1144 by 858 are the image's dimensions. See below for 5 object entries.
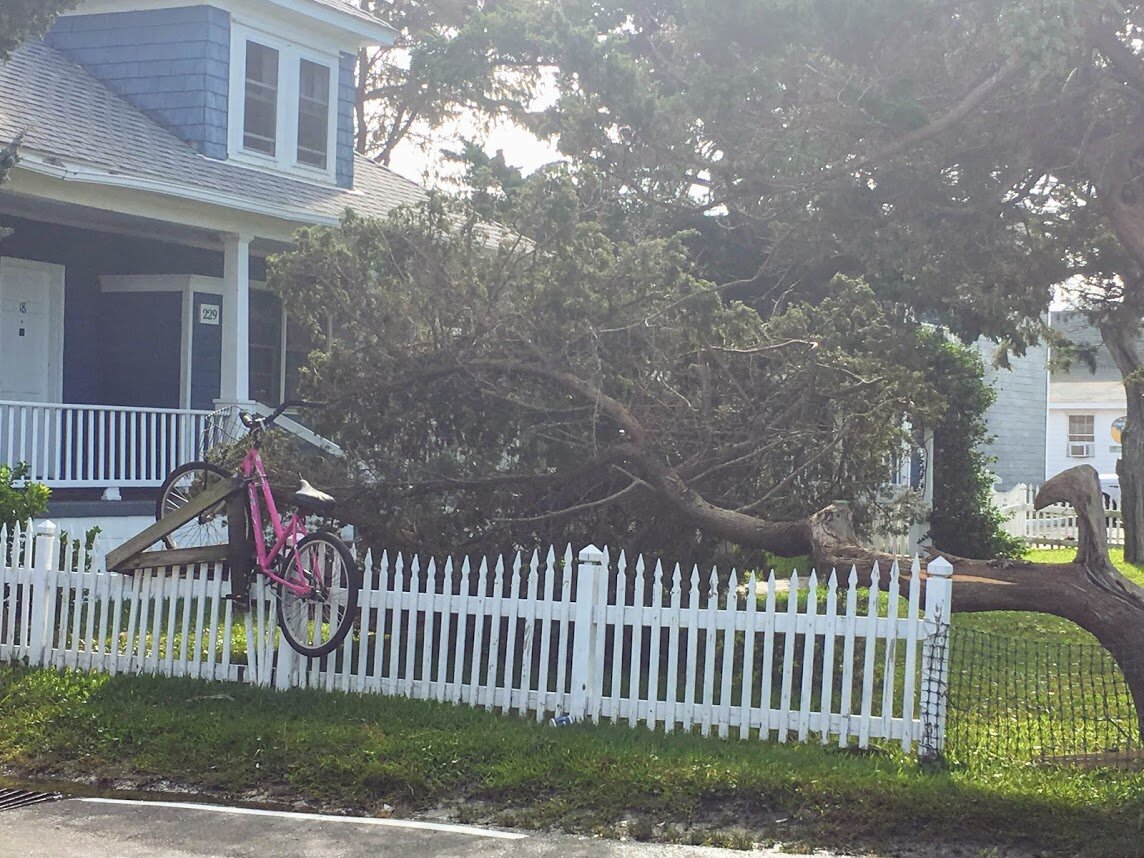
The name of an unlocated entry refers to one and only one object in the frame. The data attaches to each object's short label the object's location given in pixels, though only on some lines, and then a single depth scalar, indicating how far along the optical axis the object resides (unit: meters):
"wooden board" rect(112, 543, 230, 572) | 9.47
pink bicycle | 8.75
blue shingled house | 14.90
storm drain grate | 7.07
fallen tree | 9.88
